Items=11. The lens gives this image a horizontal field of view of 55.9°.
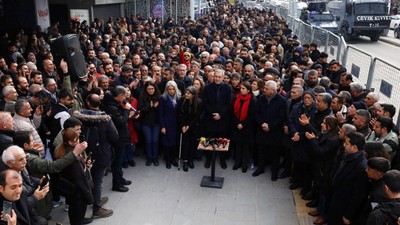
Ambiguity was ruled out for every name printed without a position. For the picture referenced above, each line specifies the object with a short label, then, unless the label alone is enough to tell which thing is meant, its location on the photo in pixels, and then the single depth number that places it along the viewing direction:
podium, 6.01
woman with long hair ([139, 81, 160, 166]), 6.53
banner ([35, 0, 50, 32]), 15.00
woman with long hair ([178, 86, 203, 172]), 6.49
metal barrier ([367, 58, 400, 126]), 6.31
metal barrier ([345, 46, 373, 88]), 7.84
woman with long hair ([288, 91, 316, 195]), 5.68
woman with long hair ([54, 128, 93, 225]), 4.18
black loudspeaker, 5.69
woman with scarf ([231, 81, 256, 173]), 6.41
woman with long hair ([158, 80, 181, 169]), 6.56
